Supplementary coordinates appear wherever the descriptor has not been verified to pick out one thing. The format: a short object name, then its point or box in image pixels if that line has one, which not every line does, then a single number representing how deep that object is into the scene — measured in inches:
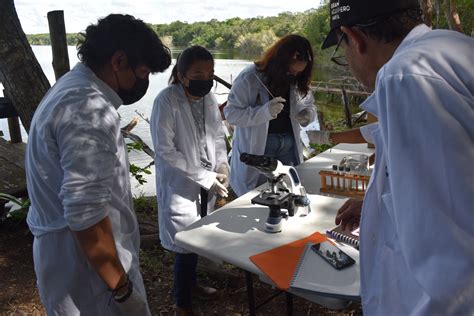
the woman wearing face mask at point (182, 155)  93.7
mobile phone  59.9
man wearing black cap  27.2
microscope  74.2
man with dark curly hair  46.3
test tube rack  91.6
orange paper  57.8
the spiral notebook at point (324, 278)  54.6
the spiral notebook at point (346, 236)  66.4
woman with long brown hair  108.2
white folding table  64.0
